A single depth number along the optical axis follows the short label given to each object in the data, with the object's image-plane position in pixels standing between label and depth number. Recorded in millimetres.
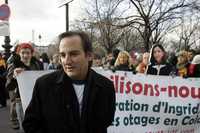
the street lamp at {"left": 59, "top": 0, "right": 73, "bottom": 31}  7490
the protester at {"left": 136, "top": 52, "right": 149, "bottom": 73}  4979
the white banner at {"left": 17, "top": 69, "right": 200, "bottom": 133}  3980
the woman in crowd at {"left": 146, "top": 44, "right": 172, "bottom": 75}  4467
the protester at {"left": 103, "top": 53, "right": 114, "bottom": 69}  6894
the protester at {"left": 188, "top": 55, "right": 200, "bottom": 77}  5047
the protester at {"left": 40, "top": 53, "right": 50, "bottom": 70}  10492
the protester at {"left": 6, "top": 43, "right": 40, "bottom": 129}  4110
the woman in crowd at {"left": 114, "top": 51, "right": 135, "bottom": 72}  5002
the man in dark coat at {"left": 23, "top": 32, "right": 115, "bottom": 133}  1566
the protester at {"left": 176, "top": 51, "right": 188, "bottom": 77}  5224
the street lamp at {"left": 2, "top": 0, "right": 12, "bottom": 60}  9444
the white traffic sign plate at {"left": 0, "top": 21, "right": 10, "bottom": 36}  8203
